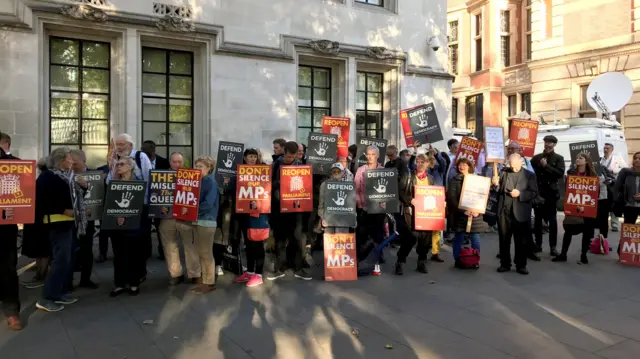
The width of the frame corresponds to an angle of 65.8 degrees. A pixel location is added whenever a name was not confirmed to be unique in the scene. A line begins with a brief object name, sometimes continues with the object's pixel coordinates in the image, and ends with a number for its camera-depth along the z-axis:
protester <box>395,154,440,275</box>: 7.51
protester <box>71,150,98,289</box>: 6.33
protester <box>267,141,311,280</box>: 6.98
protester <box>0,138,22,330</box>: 4.97
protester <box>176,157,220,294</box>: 6.32
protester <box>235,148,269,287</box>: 6.66
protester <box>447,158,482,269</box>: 7.76
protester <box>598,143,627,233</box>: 11.28
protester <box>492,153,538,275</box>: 7.43
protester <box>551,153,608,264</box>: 8.25
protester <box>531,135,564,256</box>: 8.74
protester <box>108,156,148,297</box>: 6.15
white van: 15.50
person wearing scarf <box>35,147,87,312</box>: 5.33
